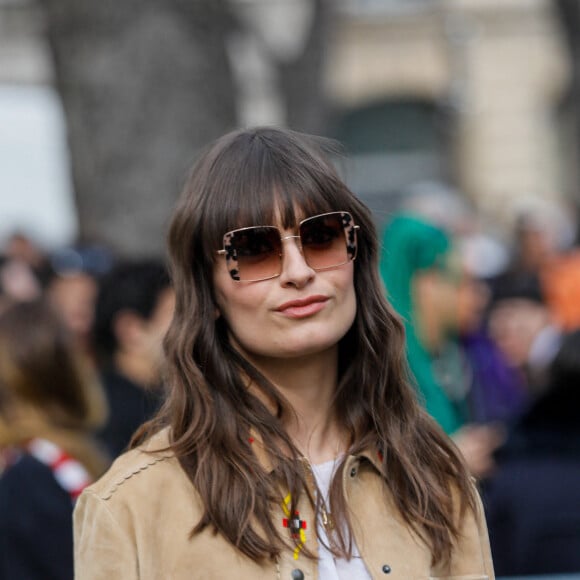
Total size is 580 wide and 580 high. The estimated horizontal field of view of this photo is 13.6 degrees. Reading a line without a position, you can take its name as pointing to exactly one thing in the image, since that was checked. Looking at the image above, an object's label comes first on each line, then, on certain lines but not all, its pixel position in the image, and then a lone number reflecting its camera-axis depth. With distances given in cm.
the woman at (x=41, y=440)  656
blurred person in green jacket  835
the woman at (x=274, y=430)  445
